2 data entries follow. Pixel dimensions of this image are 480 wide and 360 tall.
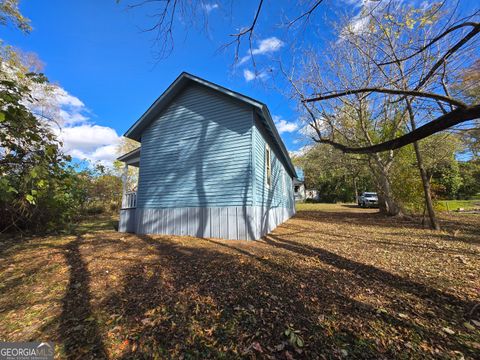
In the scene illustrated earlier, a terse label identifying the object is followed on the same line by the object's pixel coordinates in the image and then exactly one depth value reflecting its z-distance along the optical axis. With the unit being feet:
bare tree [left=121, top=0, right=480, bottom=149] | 7.75
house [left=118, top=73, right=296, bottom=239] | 25.45
